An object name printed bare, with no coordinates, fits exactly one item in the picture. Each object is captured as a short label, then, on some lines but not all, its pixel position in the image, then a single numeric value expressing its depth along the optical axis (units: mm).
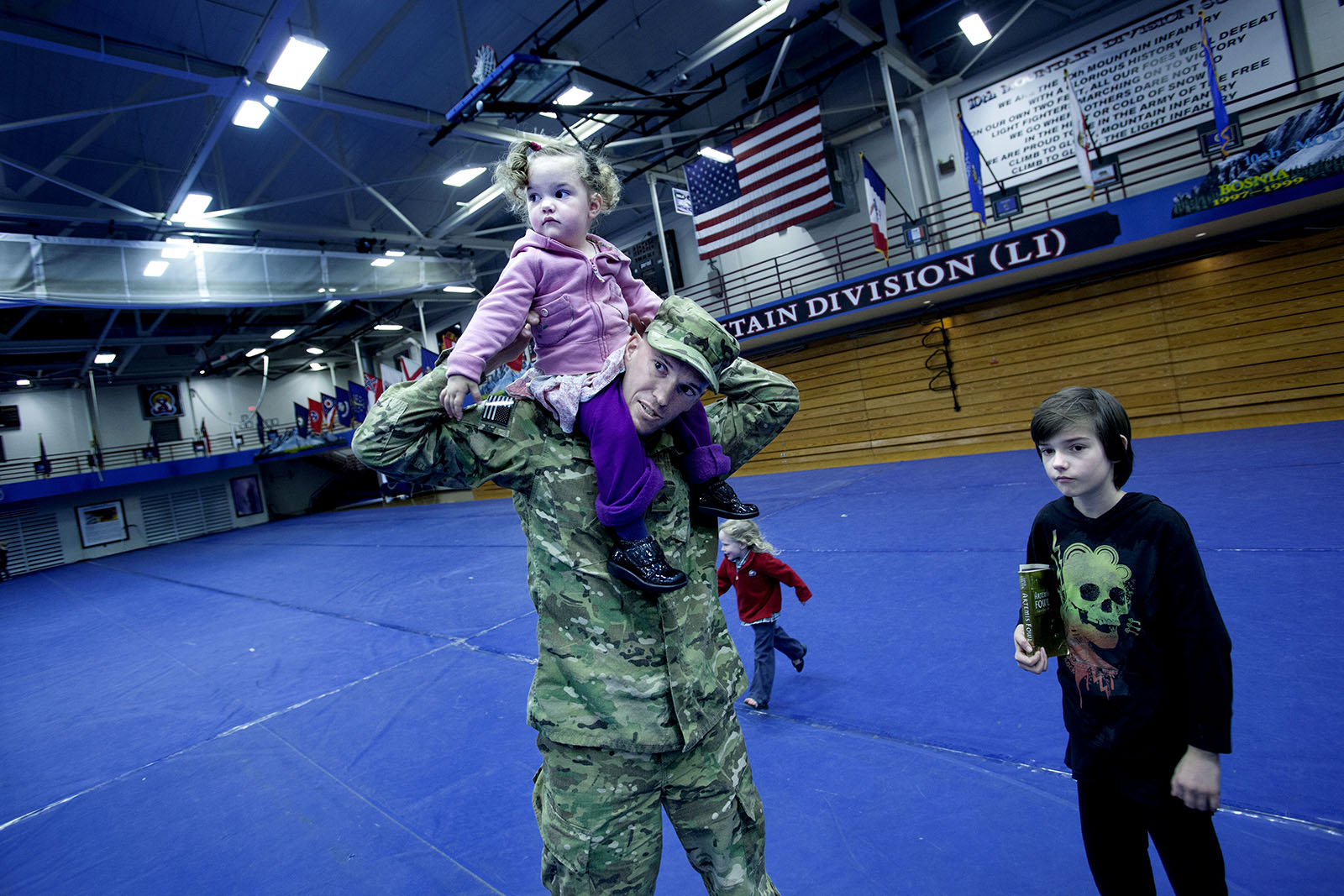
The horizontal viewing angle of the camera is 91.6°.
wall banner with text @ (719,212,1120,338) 10633
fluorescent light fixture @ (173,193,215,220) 13180
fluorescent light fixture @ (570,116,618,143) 13670
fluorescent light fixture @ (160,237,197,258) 13188
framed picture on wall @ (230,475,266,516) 31516
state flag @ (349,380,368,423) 23250
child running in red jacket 3932
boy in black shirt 1479
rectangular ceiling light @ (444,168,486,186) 13969
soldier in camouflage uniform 1342
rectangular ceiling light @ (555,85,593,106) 11469
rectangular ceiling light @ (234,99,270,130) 10234
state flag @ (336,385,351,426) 24000
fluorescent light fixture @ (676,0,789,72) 11047
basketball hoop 9188
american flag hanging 12211
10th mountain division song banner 10688
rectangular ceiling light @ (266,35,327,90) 8883
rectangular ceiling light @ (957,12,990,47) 10789
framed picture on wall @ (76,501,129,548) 27078
